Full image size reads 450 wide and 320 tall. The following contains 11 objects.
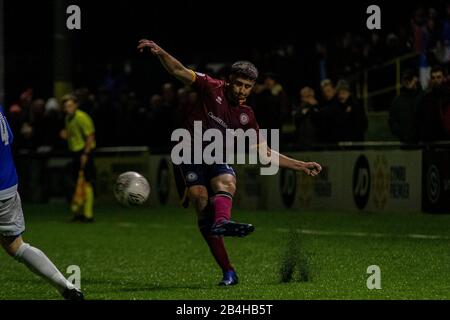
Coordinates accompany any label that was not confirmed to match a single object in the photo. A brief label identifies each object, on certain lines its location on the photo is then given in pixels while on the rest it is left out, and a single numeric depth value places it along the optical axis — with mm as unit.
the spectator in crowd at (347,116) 22031
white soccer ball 12102
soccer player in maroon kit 11914
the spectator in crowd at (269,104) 22766
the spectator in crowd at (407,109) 20797
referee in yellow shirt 22781
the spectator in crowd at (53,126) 29750
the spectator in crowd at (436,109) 19953
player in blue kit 10180
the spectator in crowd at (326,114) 22281
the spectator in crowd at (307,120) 22844
